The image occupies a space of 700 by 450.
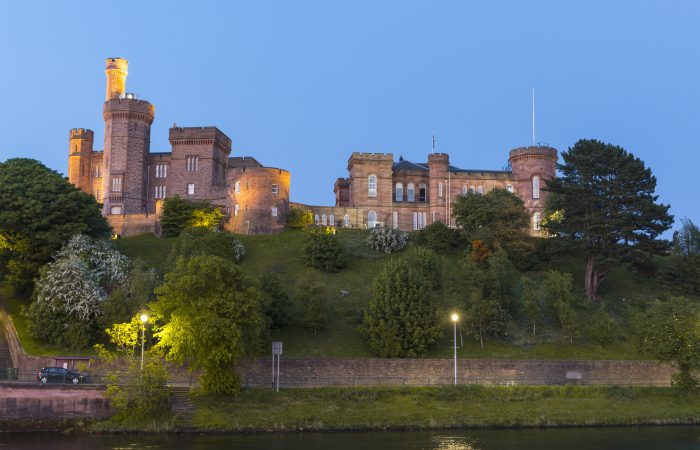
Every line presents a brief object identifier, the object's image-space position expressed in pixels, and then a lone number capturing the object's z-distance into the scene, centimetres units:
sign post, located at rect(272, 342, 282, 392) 4491
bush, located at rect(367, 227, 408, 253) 7675
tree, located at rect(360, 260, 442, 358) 5256
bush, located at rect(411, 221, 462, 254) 7656
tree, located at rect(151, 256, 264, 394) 4138
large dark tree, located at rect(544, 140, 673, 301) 6531
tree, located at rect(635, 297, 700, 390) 4669
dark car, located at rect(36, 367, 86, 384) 4415
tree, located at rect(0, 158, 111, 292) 5869
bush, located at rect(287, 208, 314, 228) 8594
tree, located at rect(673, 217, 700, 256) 7006
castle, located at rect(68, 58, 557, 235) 9244
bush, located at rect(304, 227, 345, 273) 7131
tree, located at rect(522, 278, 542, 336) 5753
